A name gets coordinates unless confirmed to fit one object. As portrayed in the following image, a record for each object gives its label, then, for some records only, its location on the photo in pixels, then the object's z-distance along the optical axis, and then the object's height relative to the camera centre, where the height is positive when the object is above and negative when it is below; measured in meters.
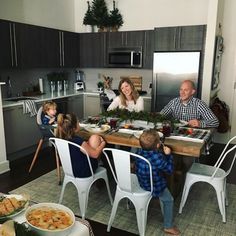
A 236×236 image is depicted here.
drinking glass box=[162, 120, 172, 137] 2.45 -0.60
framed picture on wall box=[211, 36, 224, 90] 4.22 +0.07
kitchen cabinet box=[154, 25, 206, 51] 4.27 +0.44
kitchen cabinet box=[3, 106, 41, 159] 3.78 -1.02
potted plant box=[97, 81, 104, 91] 5.62 -0.48
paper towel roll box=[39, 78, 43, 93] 4.96 -0.42
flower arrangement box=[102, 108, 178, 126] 2.79 -0.57
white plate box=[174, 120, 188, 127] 2.86 -0.64
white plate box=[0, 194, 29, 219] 1.32 -0.75
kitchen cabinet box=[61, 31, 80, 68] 5.11 +0.27
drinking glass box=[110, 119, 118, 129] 2.77 -0.63
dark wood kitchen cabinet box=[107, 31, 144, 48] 4.91 +0.47
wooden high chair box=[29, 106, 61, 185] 3.29 -0.85
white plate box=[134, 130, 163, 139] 2.43 -0.66
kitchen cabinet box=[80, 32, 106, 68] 5.30 +0.26
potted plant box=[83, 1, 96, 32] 5.22 +0.86
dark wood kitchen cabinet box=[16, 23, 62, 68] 4.17 +0.26
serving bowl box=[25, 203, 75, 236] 1.19 -0.75
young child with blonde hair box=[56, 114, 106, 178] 2.38 -0.73
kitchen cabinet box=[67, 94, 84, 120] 5.04 -0.82
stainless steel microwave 4.96 +0.12
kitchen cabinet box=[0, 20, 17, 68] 3.81 +0.24
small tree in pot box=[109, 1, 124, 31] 5.23 +0.87
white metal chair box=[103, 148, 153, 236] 2.10 -1.04
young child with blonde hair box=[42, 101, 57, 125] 3.39 -0.65
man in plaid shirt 2.91 -0.54
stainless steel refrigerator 4.29 -0.14
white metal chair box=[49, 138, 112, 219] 2.38 -1.06
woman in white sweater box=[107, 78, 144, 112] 3.47 -0.47
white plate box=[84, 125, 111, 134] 2.68 -0.67
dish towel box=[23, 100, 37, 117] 3.97 -0.68
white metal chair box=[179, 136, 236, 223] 2.40 -1.03
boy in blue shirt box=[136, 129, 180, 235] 2.06 -0.83
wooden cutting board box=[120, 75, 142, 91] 5.39 -0.35
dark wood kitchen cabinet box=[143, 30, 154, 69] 4.79 +0.27
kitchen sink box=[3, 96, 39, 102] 4.24 -0.60
